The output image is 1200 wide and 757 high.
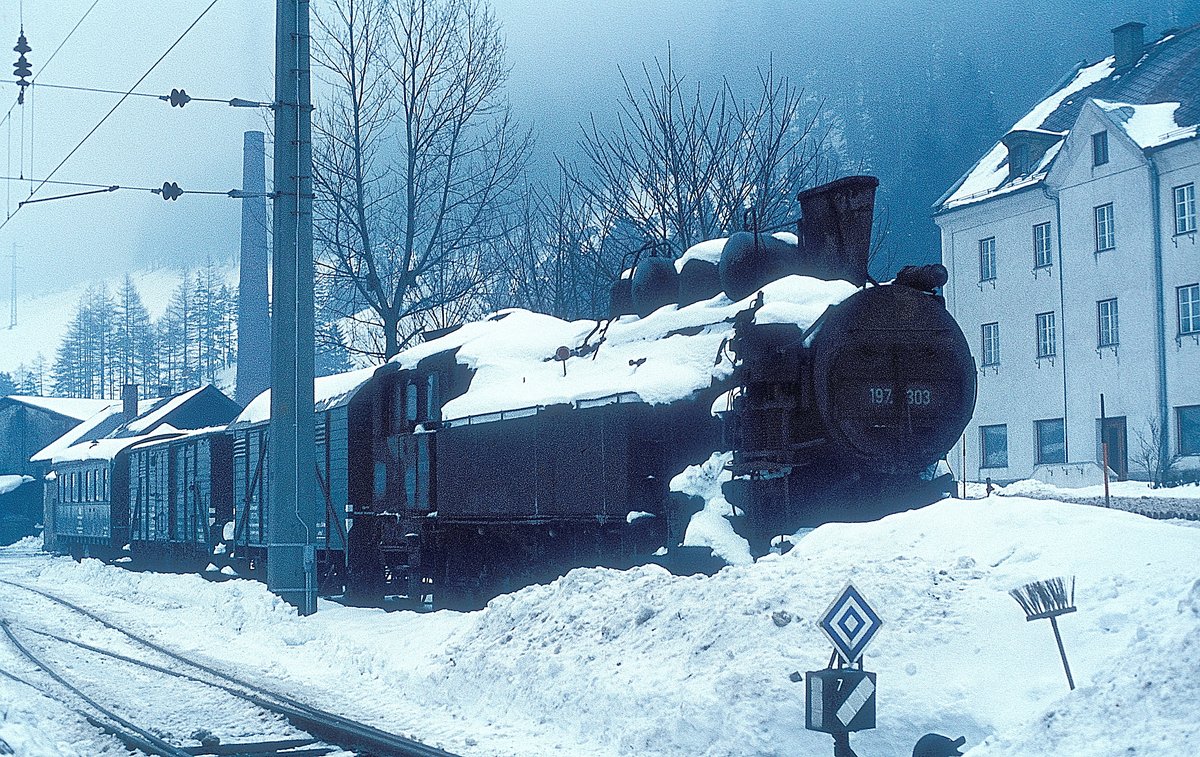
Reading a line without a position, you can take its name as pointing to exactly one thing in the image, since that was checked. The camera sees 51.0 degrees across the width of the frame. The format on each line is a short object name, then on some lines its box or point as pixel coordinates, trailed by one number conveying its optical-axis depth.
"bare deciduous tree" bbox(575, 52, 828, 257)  28.59
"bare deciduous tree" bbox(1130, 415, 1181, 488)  31.42
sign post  7.03
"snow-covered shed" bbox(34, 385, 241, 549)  35.78
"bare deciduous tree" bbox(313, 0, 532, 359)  29.97
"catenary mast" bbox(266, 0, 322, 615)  16.34
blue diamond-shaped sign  7.13
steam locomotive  11.53
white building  31.97
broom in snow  7.45
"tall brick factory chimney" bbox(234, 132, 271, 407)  63.00
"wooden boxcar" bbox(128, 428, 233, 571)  26.77
